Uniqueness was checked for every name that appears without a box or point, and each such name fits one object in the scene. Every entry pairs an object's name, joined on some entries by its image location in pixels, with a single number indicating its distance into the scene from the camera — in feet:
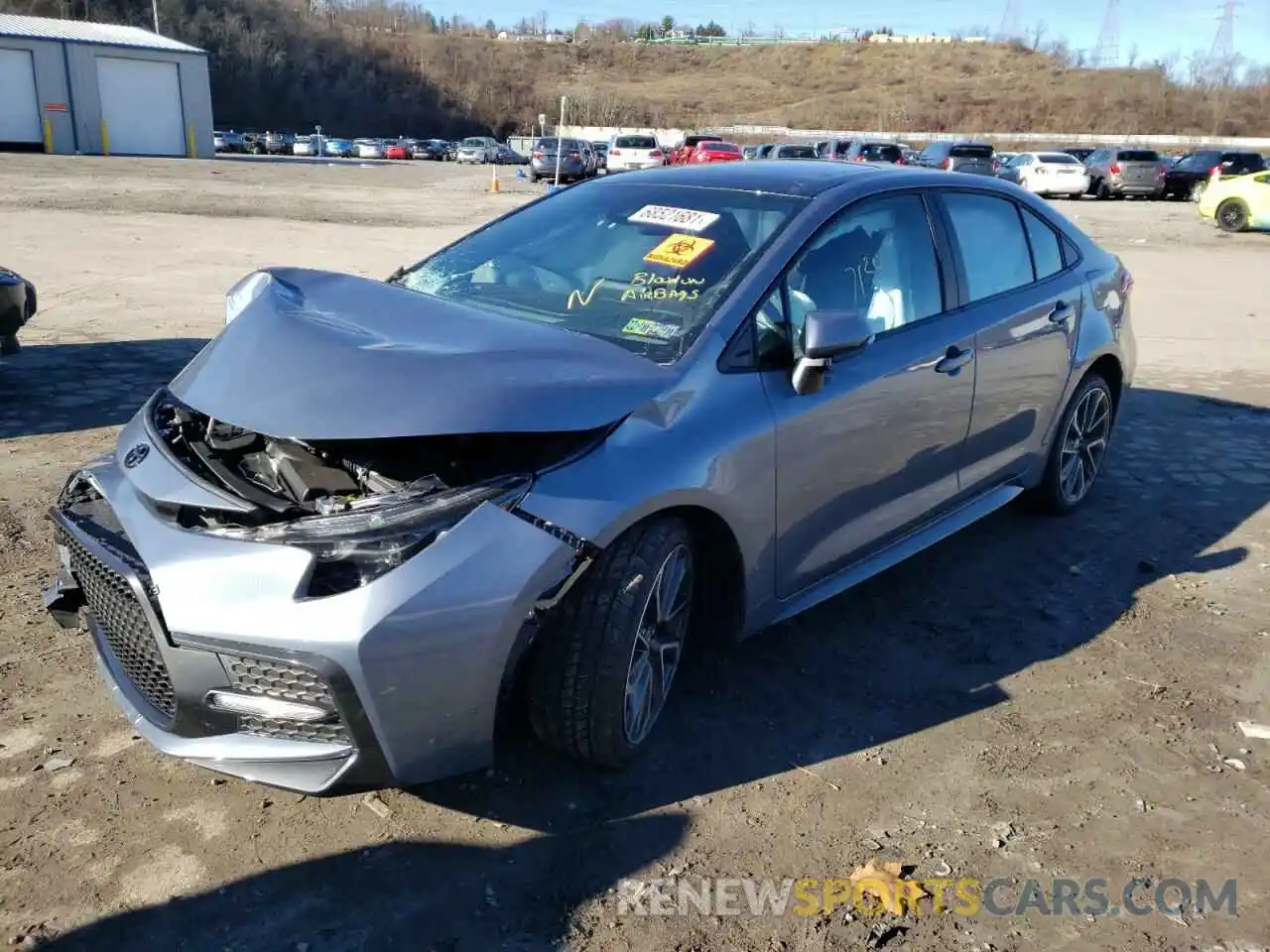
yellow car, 72.69
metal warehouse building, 139.64
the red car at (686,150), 124.34
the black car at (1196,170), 111.55
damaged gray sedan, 8.12
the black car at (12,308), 20.81
